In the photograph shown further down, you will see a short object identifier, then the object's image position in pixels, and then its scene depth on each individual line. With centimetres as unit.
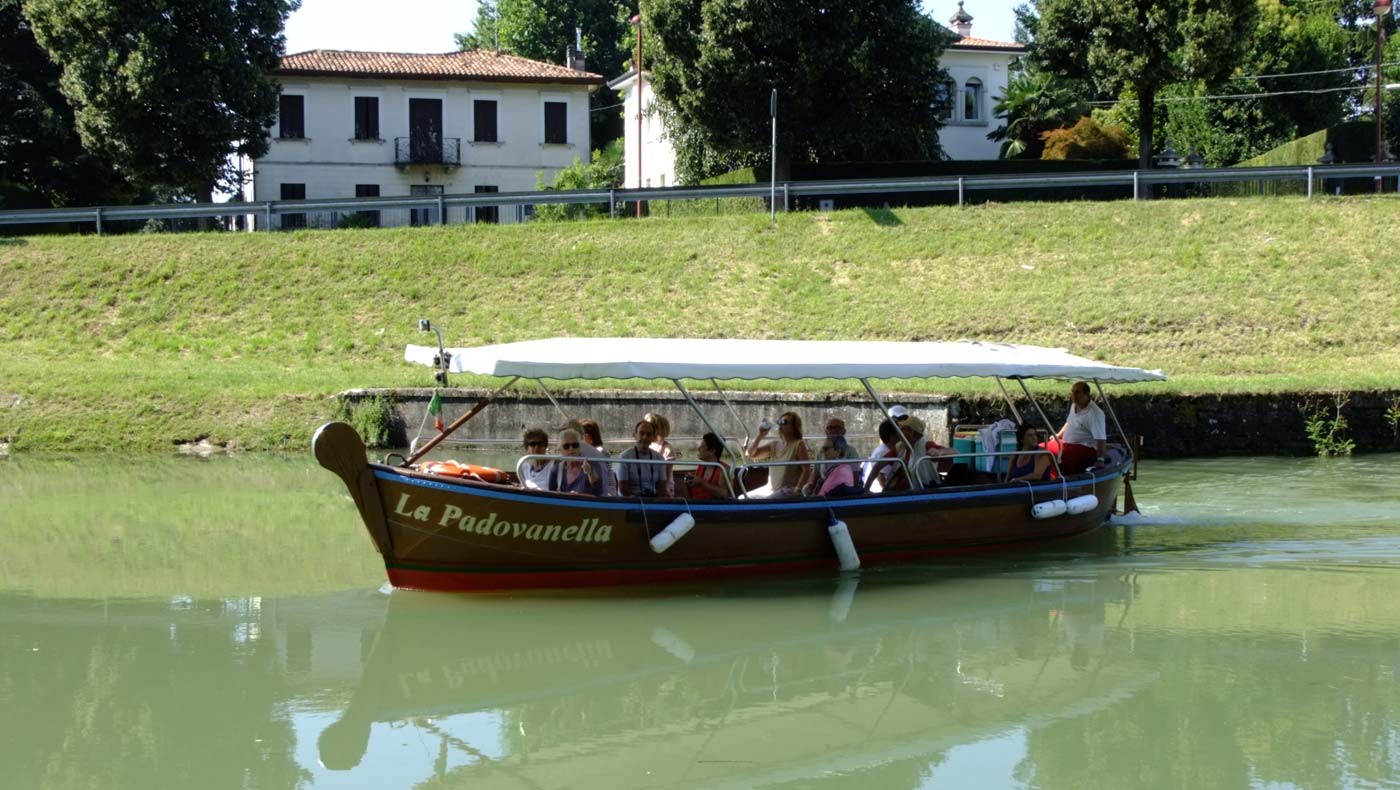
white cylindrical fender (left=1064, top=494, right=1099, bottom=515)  1459
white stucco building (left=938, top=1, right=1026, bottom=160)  5338
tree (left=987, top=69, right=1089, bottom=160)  5216
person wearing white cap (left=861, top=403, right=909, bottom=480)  1370
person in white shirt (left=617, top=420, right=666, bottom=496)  1279
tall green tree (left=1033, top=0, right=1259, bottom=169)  3512
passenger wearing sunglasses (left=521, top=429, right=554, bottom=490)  1221
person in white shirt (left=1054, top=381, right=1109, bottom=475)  1567
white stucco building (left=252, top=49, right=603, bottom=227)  4869
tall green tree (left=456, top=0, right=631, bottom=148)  7069
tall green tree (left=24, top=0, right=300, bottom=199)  3775
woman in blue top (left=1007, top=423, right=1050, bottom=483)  1484
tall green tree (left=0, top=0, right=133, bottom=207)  4028
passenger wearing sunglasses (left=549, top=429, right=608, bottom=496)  1230
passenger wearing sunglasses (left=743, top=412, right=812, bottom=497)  1342
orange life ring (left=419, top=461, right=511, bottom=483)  1218
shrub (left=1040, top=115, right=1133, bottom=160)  4731
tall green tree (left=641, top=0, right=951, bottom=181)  3566
